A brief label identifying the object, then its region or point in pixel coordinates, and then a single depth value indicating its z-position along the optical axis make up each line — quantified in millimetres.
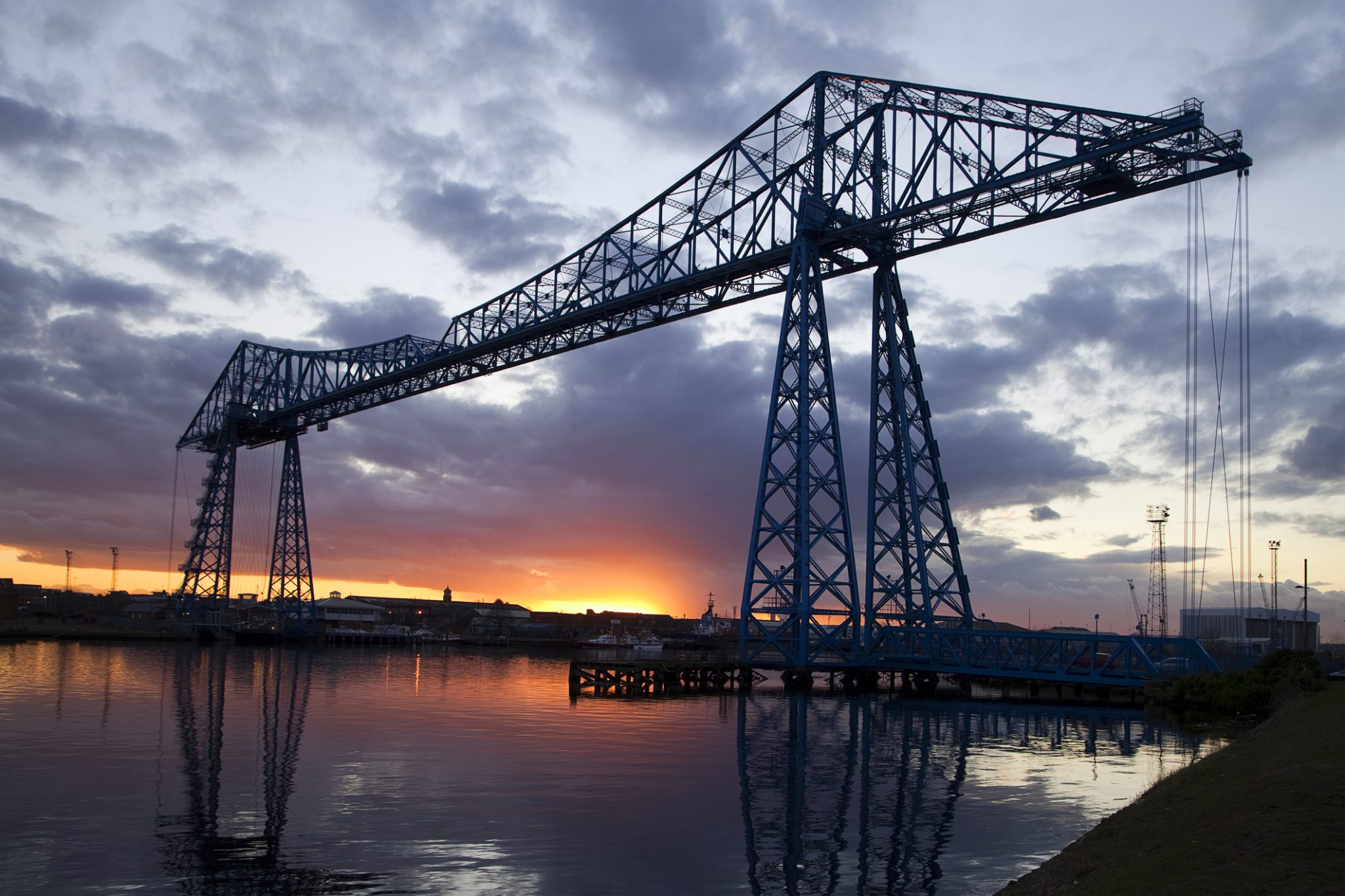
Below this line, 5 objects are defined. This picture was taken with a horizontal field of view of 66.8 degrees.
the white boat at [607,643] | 130300
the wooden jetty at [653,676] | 46500
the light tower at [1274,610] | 64306
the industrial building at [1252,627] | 66438
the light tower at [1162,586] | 94156
